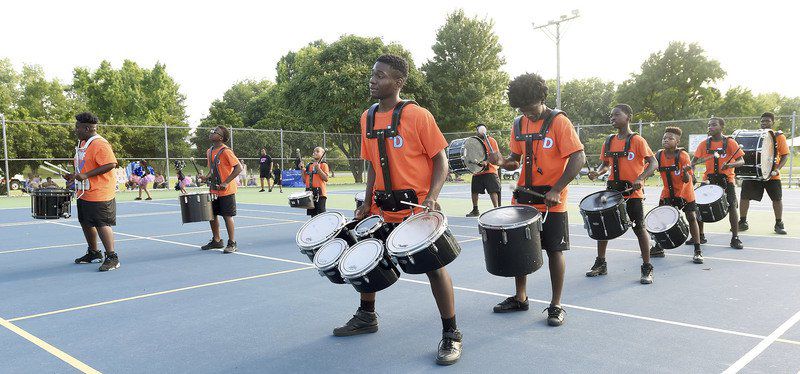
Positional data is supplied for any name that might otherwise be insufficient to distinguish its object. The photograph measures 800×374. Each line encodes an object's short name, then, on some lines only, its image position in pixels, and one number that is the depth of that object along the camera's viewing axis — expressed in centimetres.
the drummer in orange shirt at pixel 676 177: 720
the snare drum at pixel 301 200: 960
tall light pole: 3102
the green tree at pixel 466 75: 3756
